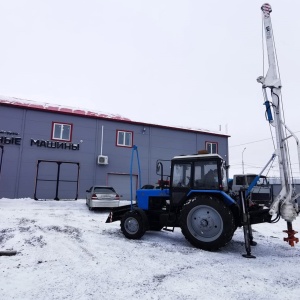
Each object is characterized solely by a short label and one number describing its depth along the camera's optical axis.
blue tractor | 6.27
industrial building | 16.97
